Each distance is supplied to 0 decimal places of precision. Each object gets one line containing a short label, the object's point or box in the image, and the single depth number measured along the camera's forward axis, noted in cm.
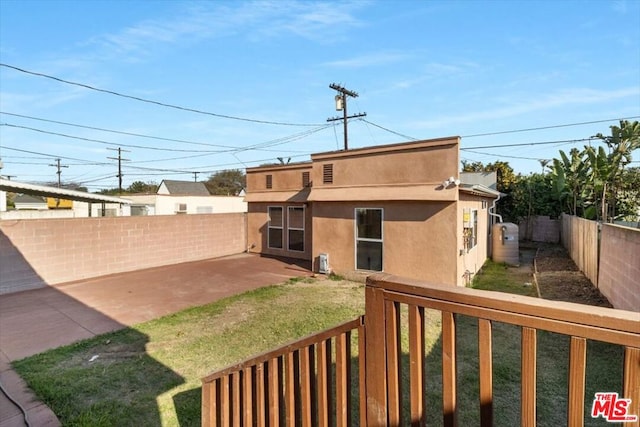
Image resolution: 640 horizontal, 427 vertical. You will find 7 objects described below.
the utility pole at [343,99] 1661
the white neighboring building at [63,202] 945
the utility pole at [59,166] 3719
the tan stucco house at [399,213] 792
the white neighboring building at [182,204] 2103
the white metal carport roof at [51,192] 912
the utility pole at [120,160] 3050
